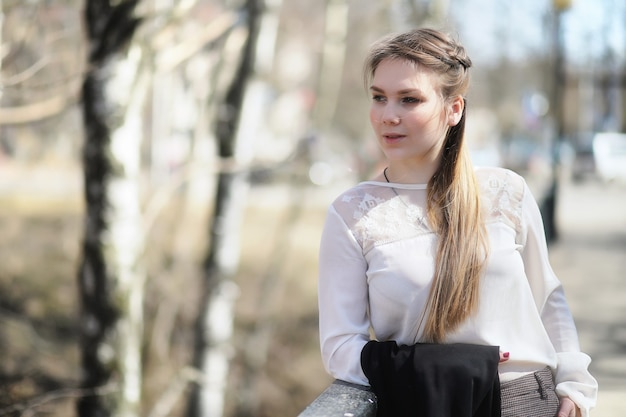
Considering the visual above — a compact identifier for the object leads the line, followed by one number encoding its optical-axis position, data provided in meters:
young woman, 5.02
